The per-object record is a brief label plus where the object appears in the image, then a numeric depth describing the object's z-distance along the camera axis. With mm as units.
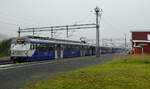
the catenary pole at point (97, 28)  35434
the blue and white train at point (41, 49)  21773
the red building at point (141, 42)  33781
